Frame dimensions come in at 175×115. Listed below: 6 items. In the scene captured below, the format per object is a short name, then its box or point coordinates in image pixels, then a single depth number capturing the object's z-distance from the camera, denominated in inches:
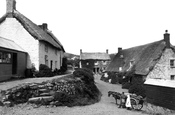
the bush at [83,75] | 627.5
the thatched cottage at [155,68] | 432.8
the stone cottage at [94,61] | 2148.1
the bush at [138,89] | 729.0
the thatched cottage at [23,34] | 730.8
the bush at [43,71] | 719.3
